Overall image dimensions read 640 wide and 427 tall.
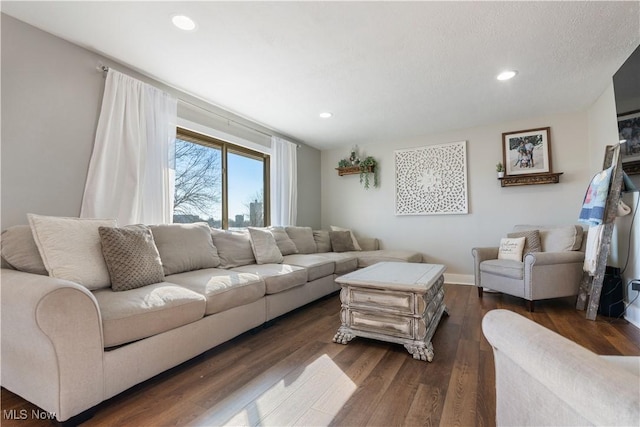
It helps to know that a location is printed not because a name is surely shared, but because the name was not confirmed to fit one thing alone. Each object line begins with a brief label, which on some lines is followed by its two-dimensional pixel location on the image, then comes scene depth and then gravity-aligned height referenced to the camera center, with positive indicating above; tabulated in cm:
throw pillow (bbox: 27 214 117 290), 169 -15
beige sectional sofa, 129 -48
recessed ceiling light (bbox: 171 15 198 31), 193 +137
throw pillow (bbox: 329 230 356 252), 462 -30
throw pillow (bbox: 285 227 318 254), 411 -23
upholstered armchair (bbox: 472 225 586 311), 294 -48
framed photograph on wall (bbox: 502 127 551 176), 389 +95
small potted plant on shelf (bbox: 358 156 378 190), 500 +91
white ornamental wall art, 438 +66
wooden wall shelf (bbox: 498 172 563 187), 380 +56
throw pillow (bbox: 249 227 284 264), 314 -27
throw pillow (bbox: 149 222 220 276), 240 -20
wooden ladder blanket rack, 258 -12
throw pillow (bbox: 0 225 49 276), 169 -16
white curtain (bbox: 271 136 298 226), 434 +62
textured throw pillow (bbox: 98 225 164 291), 185 -23
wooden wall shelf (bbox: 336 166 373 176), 504 +92
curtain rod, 238 +129
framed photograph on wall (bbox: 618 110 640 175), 221 +63
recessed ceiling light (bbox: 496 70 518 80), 271 +138
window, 323 +51
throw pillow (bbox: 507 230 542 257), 346 -25
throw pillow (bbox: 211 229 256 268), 289 -25
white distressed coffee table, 203 -64
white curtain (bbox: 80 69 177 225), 235 +60
